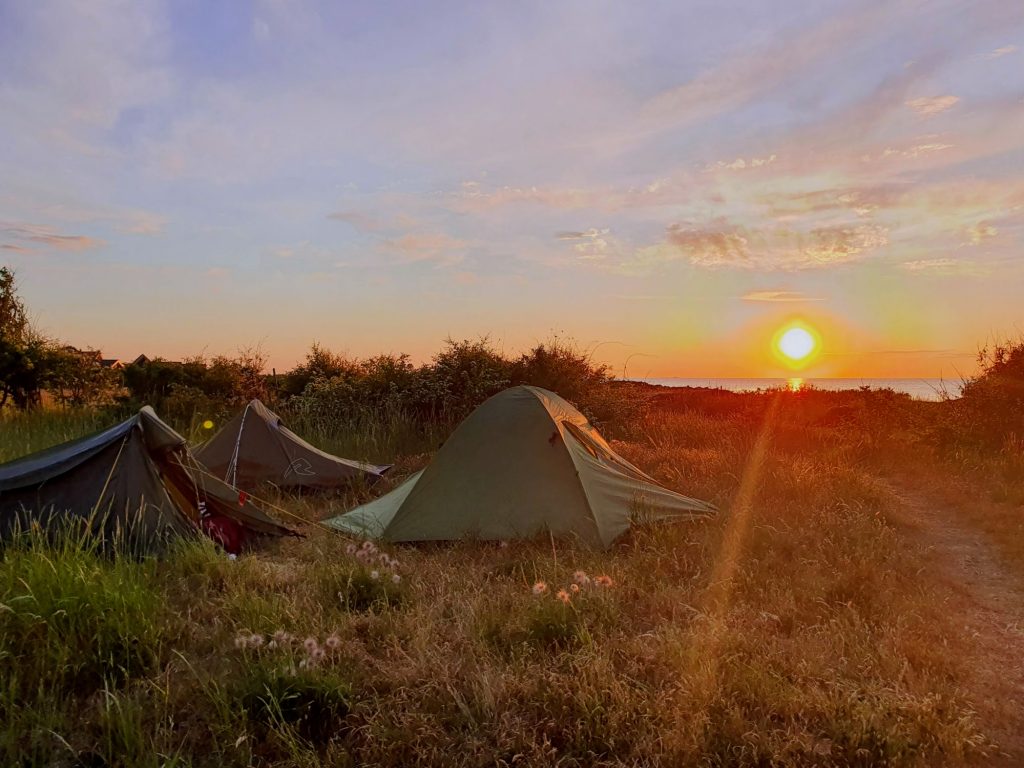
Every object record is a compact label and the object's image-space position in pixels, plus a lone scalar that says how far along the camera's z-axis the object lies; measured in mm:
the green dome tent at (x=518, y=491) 6336
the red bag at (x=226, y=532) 6090
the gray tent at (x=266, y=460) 9180
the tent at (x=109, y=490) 5453
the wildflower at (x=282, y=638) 3779
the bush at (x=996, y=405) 11141
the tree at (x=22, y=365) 16438
